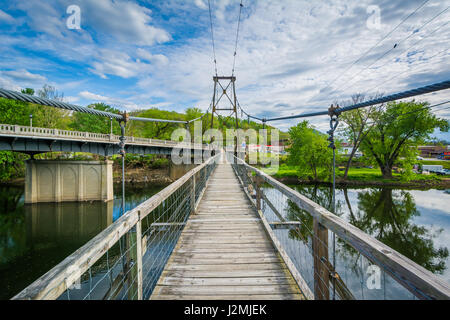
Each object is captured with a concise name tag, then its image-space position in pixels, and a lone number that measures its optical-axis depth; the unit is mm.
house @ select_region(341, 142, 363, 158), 29391
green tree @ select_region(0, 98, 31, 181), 22953
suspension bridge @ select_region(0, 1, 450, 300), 933
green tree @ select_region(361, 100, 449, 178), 23188
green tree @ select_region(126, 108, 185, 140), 36888
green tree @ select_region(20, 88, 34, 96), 25300
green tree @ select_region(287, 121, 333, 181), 25938
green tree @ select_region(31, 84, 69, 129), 26614
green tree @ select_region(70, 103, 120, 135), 33250
